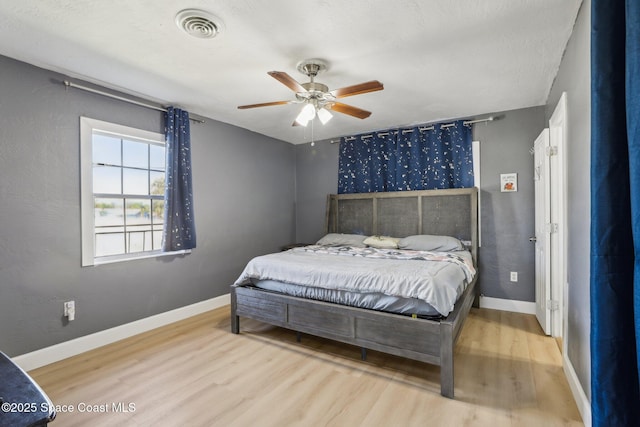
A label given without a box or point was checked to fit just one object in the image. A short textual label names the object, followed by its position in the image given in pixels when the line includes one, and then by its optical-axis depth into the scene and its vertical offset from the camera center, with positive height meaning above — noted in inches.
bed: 88.4 -29.2
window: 114.3 +9.4
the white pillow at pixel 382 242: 159.5 -14.7
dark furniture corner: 28.9 -18.5
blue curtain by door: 33.5 -2.9
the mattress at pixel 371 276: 90.6 -20.4
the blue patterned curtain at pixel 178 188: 135.9 +11.9
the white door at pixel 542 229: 114.9 -6.6
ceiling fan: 93.4 +37.9
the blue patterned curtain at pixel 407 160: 161.0 +29.9
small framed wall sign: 149.3 +14.9
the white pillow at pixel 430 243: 147.1 -14.5
